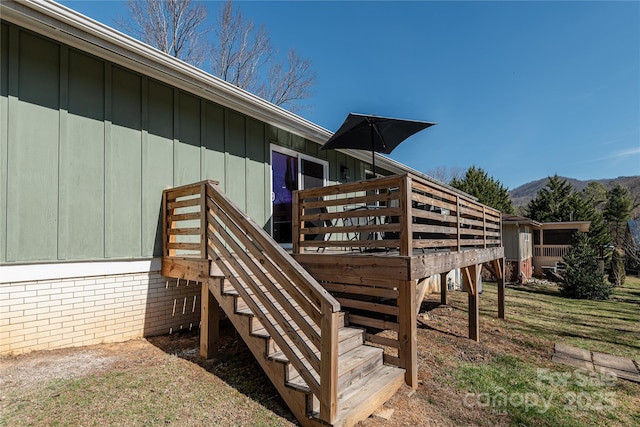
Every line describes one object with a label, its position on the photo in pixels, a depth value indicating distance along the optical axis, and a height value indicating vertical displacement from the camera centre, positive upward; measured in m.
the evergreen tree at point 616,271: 14.79 -2.36
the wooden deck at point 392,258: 3.53 -0.45
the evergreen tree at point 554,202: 24.28 +1.50
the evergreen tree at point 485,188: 24.97 +2.71
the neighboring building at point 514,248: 15.59 -1.32
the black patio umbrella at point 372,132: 5.26 +1.62
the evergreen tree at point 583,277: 11.16 -2.02
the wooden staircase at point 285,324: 2.38 -0.91
